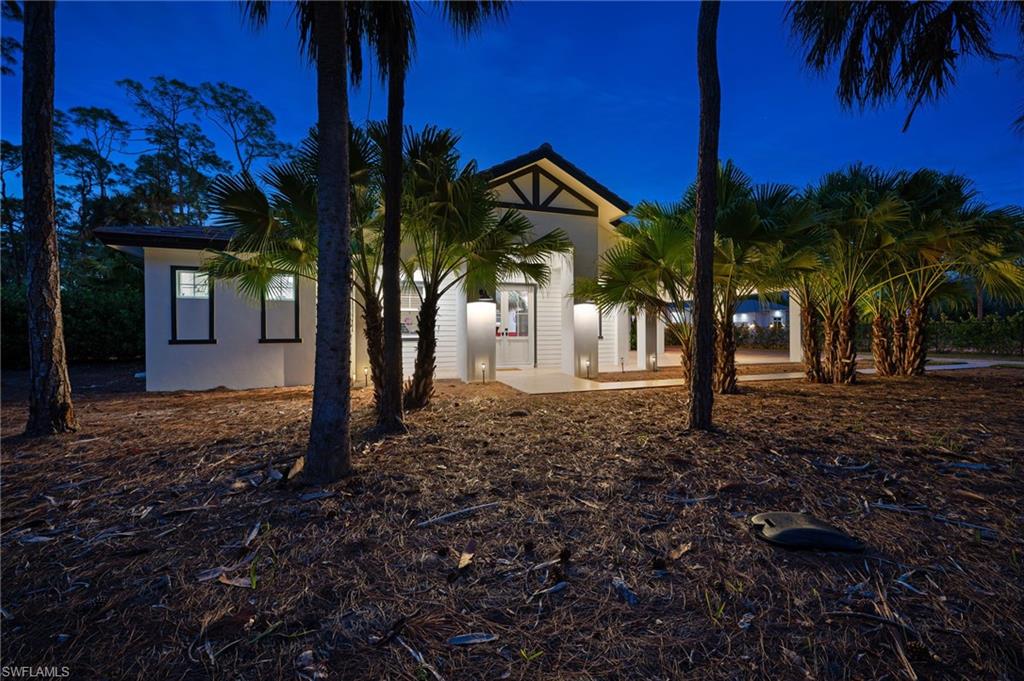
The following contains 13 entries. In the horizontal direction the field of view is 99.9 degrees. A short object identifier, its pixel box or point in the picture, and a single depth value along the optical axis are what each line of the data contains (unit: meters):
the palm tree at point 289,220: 5.55
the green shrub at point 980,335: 15.95
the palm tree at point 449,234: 5.93
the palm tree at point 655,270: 6.88
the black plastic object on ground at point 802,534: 2.44
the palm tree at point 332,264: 3.47
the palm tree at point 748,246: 6.28
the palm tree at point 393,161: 5.21
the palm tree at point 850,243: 7.89
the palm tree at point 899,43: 5.85
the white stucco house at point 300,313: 9.23
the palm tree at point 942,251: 7.98
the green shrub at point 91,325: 12.16
